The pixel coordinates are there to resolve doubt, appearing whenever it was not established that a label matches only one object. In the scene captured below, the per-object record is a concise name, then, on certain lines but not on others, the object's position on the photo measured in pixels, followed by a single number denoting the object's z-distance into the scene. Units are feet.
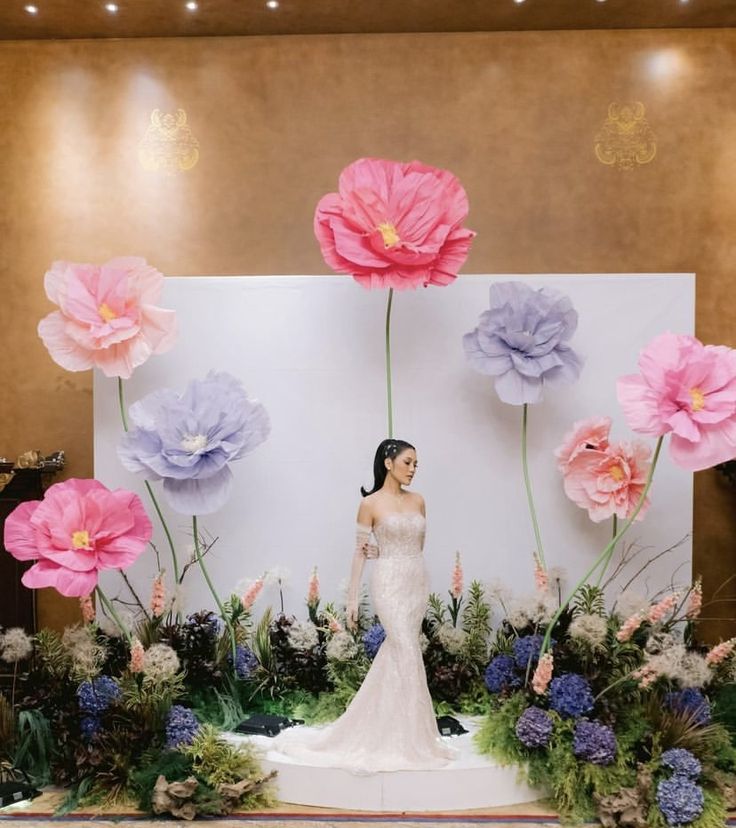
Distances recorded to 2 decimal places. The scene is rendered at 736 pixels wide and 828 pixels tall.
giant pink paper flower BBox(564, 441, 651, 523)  13.26
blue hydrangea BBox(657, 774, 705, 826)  11.00
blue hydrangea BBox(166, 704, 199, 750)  12.05
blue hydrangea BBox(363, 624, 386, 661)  13.65
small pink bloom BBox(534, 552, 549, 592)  13.16
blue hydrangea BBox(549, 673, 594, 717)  11.93
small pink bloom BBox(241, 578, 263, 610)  13.39
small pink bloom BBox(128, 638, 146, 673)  12.43
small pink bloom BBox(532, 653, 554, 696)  11.92
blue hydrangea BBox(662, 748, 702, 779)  11.33
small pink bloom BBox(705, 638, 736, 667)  11.66
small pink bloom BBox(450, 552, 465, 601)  13.84
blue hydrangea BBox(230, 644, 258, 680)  13.64
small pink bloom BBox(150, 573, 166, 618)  13.15
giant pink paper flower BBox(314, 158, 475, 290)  12.82
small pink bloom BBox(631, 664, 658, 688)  11.78
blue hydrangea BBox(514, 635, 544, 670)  12.93
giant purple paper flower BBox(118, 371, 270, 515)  12.63
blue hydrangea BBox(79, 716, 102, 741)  12.26
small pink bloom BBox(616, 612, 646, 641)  11.99
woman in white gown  11.93
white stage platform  11.65
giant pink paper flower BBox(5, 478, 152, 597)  12.07
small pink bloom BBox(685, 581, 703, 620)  13.11
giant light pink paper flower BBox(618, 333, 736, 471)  11.51
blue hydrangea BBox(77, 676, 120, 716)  12.40
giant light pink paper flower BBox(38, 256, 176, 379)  13.08
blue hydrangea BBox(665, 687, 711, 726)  12.05
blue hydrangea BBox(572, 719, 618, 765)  11.49
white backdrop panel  14.60
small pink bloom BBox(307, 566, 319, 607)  13.98
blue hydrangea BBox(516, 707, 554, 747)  11.75
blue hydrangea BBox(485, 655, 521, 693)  12.92
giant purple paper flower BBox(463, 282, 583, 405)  13.20
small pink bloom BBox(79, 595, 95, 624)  13.27
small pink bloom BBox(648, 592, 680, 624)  11.60
